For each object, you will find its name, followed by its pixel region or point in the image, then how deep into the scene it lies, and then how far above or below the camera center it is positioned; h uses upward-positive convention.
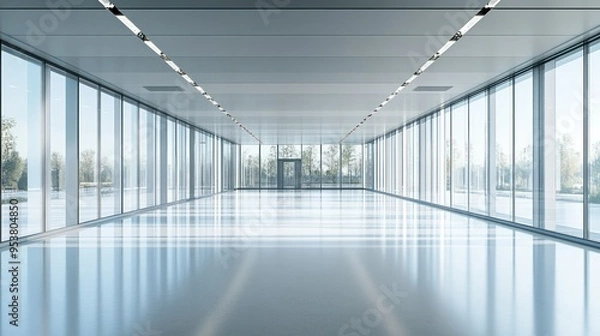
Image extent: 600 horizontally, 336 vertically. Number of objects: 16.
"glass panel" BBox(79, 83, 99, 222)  13.48 +0.46
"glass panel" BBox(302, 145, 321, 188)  43.38 +0.24
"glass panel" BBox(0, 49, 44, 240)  9.94 +0.58
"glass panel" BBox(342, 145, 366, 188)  42.66 +0.30
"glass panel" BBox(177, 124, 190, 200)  24.09 +0.43
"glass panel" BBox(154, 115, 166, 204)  20.61 +0.37
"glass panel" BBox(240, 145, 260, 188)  43.09 +0.19
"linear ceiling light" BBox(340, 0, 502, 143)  7.75 +2.38
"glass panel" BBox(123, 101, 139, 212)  16.91 +0.44
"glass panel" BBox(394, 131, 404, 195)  27.96 +0.18
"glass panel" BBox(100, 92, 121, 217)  14.89 +0.45
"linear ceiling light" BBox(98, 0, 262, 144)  7.77 +2.42
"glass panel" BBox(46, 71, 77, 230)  11.69 +0.51
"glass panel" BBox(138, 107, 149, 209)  18.52 +0.41
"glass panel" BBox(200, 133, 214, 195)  29.83 +0.22
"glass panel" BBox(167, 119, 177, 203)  22.27 +0.30
